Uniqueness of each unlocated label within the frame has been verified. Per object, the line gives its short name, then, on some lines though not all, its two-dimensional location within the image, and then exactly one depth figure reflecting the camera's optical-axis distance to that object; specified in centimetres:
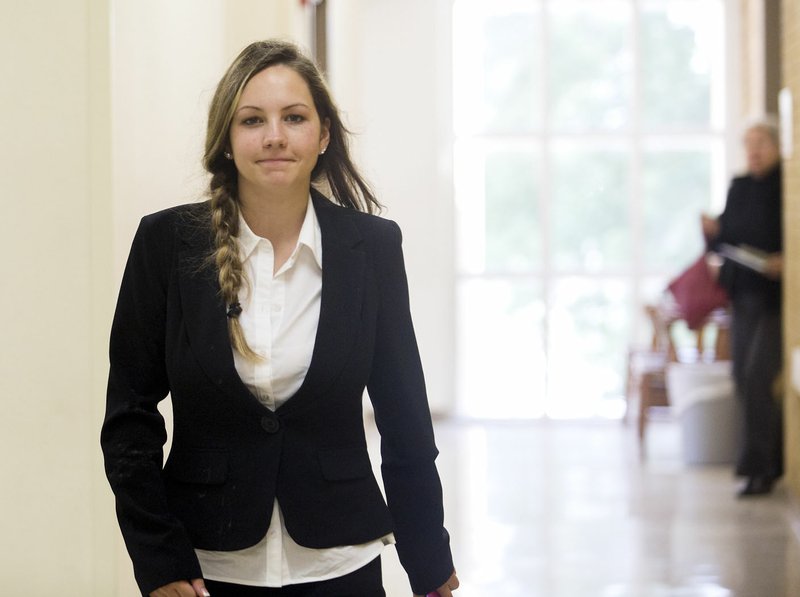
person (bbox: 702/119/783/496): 1177
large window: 1757
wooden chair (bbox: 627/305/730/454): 1439
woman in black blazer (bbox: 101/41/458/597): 329
